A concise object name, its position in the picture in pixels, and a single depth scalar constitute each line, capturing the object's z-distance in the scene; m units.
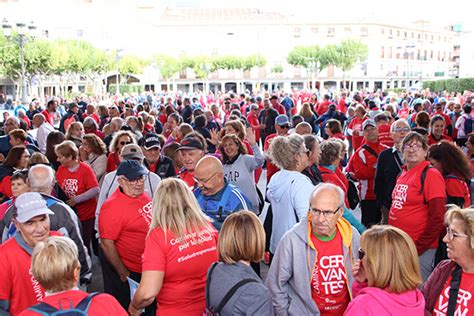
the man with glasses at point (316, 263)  3.34
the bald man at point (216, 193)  4.08
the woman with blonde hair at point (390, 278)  2.61
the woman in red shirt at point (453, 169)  4.70
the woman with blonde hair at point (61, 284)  2.59
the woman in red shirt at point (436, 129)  8.49
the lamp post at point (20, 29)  21.63
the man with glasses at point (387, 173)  5.81
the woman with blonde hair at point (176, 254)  3.24
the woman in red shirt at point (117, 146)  6.91
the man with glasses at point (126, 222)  4.08
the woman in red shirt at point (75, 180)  5.82
